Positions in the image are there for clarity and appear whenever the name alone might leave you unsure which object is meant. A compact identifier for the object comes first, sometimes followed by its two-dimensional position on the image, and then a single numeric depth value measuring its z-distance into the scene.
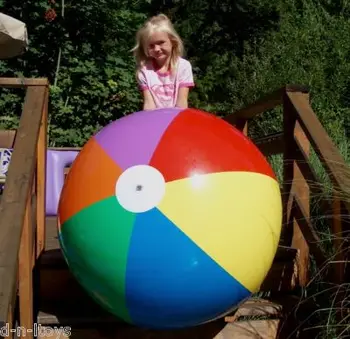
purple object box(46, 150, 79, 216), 5.68
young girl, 3.93
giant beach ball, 2.48
